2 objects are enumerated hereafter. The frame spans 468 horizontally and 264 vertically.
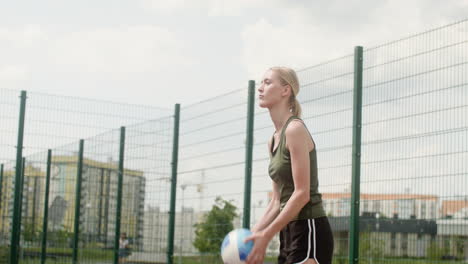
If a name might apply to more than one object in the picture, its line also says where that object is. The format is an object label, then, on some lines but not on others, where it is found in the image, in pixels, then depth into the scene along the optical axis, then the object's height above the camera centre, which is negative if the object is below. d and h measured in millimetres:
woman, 3975 +190
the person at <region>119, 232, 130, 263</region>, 11711 -428
